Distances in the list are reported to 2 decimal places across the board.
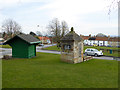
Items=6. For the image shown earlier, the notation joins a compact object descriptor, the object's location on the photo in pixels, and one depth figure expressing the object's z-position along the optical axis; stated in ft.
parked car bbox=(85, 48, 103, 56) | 80.73
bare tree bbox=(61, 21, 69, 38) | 165.05
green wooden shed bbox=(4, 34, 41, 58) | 62.44
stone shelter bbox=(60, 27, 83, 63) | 49.37
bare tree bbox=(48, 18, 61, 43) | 162.98
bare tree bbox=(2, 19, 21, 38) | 185.57
